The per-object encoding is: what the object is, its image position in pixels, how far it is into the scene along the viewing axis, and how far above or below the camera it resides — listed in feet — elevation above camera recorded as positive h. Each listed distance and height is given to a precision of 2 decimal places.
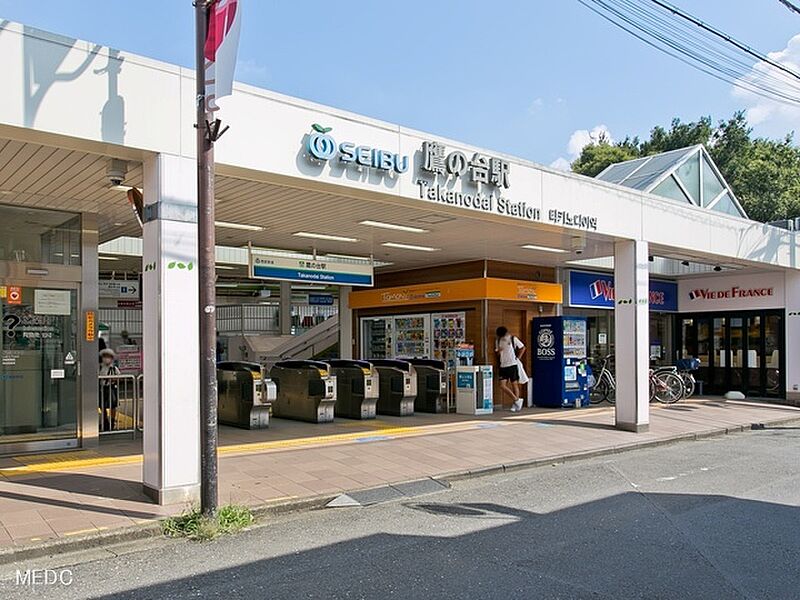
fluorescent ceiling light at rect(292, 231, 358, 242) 39.09 +4.74
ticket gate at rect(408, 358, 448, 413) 46.93 -4.52
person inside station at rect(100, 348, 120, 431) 34.63 -3.90
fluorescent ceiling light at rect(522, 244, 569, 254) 43.39 +4.40
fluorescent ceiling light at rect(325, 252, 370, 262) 47.27 +4.43
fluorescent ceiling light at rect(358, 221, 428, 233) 35.32 +4.80
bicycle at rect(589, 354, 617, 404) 53.42 -5.32
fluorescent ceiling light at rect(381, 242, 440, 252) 42.86 +4.53
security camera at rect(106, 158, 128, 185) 23.26 +5.08
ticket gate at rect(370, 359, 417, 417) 45.34 -4.41
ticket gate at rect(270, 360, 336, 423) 41.16 -4.22
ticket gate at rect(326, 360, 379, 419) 43.21 -4.33
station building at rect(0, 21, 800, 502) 21.65 +4.49
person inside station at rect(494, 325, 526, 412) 48.14 -2.75
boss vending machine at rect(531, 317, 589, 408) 50.14 -3.15
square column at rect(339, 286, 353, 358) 59.62 -0.33
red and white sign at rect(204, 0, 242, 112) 19.63 +7.65
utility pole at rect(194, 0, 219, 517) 19.71 +0.79
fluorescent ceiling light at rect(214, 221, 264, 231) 35.60 +4.90
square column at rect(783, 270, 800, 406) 56.29 -1.66
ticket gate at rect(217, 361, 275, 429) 38.52 -4.15
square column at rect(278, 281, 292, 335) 74.02 +0.99
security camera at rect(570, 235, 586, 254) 39.94 +4.40
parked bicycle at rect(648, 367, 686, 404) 53.52 -5.27
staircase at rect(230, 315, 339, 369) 73.00 -2.59
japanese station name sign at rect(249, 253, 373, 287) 39.11 +2.93
